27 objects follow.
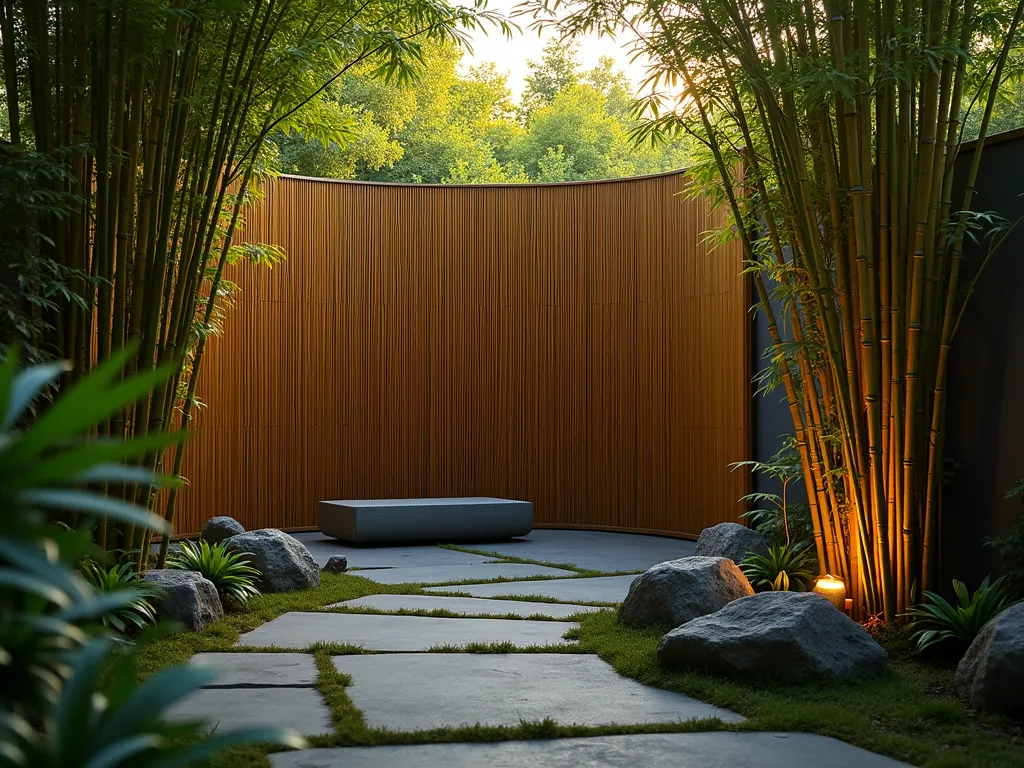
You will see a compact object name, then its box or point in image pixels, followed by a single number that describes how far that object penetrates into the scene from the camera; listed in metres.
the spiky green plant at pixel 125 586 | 3.88
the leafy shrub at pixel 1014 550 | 3.78
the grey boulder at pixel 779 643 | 3.41
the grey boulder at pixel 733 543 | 5.44
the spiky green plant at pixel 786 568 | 4.92
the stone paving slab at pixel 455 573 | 5.97
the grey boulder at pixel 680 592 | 4.32
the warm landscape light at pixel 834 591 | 4.19
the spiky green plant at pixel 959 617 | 3.70
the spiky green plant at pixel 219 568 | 4.90
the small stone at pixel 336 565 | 6.12
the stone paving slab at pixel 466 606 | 4.88
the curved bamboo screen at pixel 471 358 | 8.10
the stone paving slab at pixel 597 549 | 6.83
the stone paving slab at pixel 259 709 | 2.89
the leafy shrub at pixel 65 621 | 0.95
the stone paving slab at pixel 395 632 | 4.11
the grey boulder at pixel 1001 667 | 2.99
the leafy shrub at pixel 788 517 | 5.13
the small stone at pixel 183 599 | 4.19
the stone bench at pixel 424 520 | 7.54
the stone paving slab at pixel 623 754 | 2.59
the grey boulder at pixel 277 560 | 5.35
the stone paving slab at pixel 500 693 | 3.03
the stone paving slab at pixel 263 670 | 3.39
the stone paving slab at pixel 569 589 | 5.36
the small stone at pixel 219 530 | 6.07
